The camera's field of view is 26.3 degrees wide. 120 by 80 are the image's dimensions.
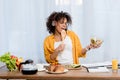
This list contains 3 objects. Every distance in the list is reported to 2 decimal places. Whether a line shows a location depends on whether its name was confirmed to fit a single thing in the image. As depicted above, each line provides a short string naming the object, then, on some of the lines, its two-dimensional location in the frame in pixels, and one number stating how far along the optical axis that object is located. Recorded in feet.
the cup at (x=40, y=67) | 7.00
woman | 8.07
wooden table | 6.12
